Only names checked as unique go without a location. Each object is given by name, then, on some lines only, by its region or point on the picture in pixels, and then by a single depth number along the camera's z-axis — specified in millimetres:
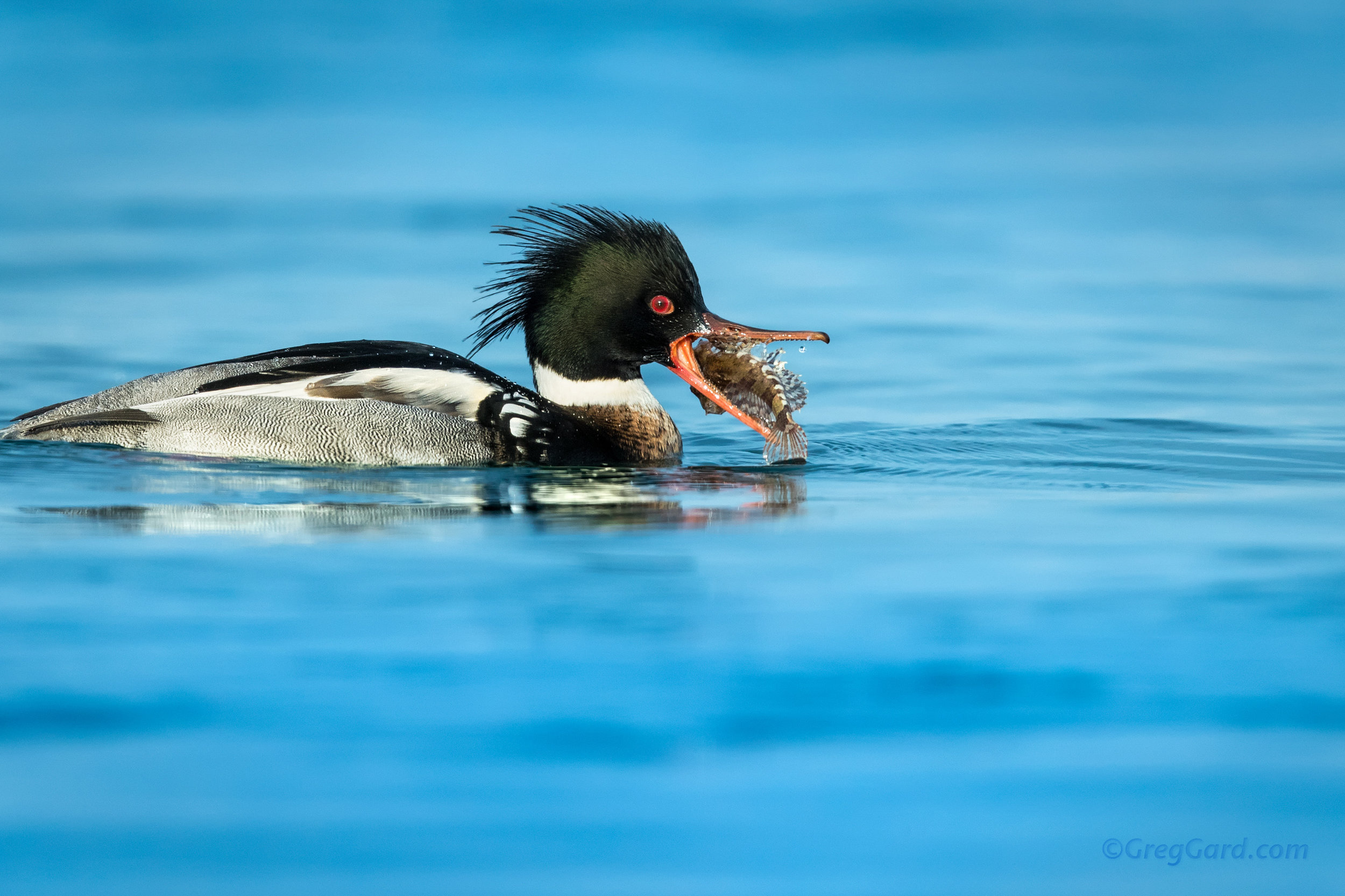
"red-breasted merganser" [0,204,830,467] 14742
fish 14898
